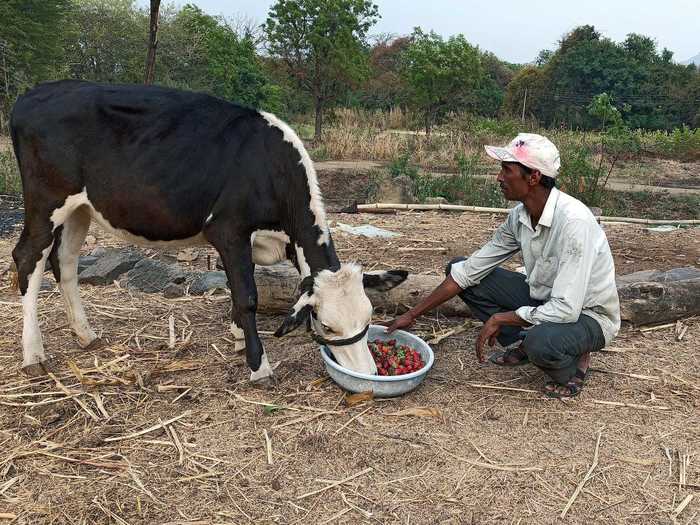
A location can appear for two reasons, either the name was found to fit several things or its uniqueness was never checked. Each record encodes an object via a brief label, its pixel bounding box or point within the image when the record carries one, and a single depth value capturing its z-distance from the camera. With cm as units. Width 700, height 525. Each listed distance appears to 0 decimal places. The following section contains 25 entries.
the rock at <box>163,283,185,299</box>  527
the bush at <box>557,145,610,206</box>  1074
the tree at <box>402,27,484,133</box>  2083
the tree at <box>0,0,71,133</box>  1472
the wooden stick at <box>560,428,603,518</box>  269
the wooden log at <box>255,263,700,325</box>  462
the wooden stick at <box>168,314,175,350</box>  429
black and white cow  373
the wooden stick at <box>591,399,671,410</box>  356
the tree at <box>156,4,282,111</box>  2028
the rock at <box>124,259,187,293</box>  538
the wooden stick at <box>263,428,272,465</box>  301
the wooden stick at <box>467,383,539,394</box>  375
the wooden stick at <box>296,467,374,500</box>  275
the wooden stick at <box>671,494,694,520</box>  267
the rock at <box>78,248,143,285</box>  549
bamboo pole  907
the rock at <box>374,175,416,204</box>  1049
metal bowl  339
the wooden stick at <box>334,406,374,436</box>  326
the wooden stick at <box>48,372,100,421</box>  338
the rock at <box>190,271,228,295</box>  533
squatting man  330
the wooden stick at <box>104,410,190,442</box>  317
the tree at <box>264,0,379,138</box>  1834
